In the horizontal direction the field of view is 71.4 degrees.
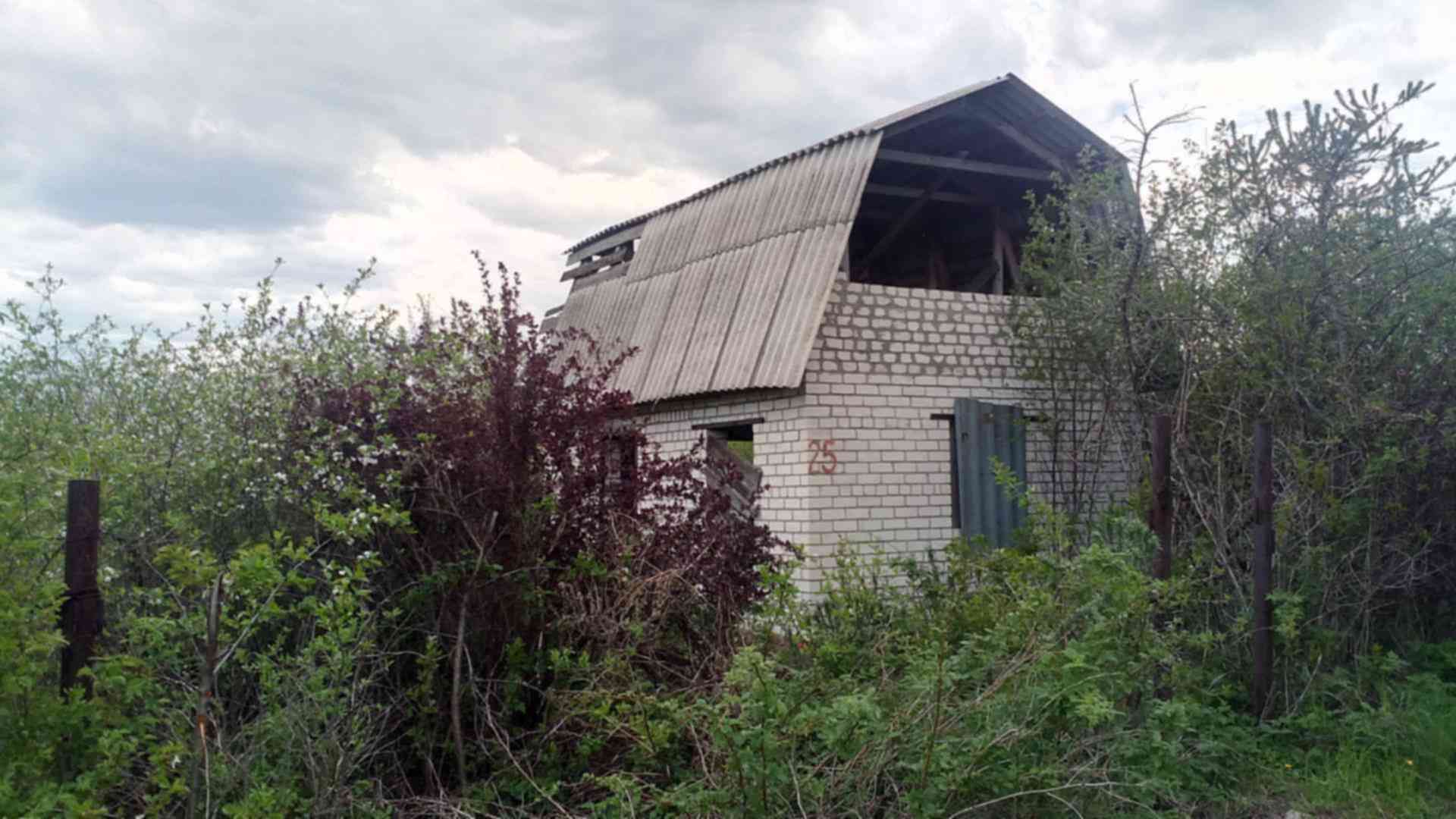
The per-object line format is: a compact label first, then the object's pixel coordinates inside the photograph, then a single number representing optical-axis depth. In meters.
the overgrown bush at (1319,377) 5.89
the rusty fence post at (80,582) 3.86
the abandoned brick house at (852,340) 8.09
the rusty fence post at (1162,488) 5.10
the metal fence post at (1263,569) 5.36
